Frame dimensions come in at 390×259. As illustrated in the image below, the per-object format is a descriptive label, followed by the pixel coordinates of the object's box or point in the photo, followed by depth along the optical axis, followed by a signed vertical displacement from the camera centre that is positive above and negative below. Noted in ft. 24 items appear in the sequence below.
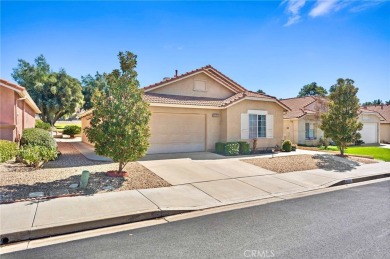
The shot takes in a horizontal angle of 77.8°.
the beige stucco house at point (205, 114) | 47.83 +3.74
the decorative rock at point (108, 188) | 23.74 -5.64
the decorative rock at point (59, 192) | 21.53 -5.58
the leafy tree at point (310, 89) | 221.74 +40.07
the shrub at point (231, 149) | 47.98 -3.50
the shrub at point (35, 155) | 30.04 -3.11
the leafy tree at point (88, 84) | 148.97 +30.19
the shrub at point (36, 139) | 40.47 -1.31
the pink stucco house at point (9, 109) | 40.19 +3.75
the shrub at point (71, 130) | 101.35 +0.52
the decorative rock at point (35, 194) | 20.80 -5.53
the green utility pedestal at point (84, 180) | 24.13 -4.89
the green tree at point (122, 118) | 26.40 +1.52
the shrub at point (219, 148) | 49.06 -3.37
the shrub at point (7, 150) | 33.73 -2.76
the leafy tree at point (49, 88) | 96.73 +17.74
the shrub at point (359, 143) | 88.47 -4.22
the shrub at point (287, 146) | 56.13 -3.39
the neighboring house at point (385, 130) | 106.32 +0.67
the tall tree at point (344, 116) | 49.73 +3.26
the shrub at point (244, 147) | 50.39 -3.37
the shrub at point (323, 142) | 69.77 -3.23
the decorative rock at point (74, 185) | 23.83 -5.42
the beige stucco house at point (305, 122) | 75.41 +2.97
